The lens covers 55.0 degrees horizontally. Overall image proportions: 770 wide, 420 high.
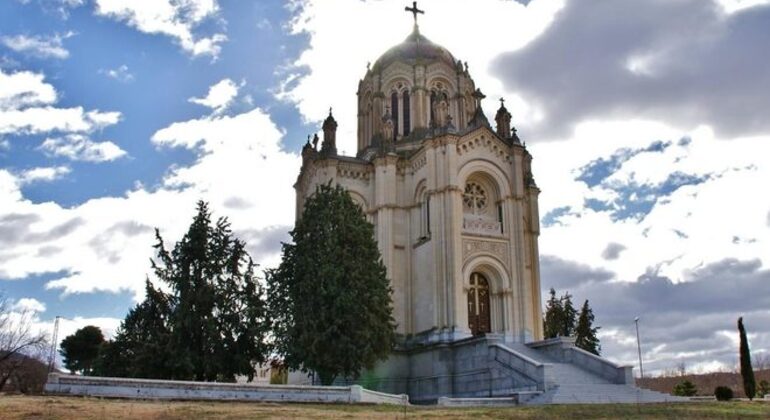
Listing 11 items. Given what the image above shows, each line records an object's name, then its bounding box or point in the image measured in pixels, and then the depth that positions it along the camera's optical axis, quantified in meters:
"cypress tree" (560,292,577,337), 48.09
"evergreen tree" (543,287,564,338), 47.97
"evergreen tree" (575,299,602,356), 47.38
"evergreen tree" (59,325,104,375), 51.44
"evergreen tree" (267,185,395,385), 27.36
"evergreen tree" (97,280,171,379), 27.45
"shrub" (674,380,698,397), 39.75
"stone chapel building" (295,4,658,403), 31.39
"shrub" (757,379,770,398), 43.08
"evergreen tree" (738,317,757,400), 34.81
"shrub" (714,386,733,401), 30.42
